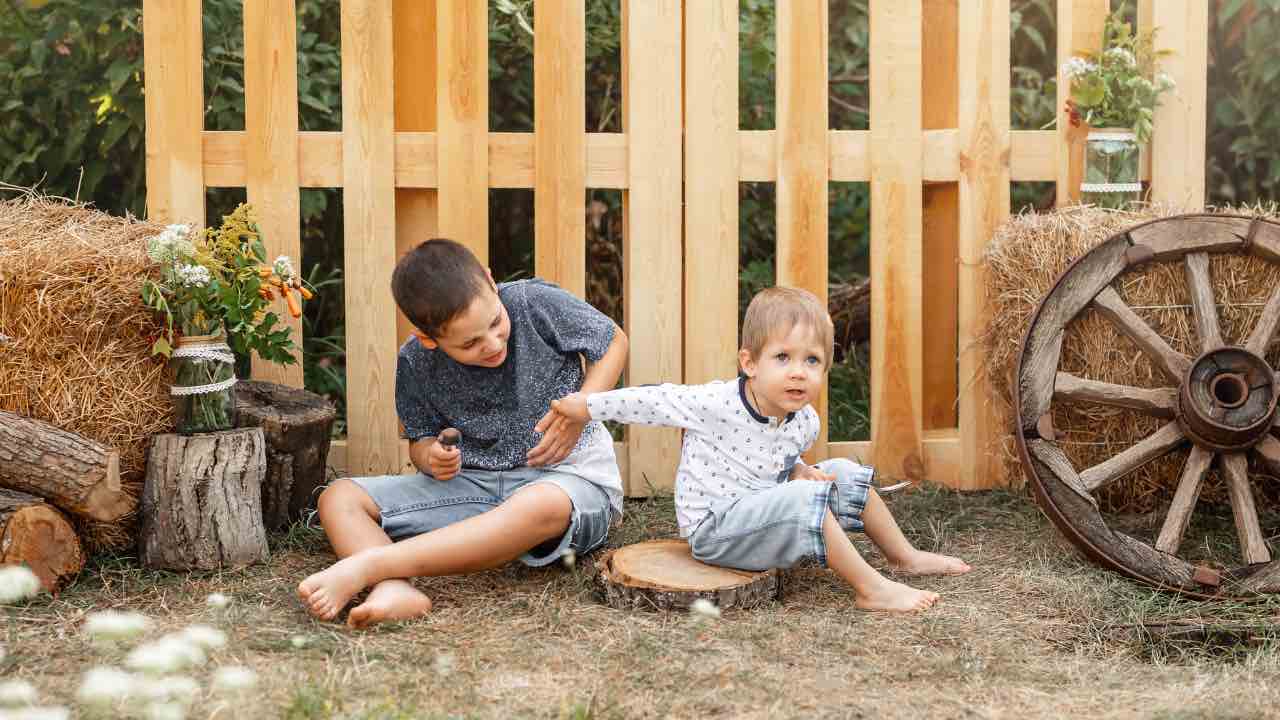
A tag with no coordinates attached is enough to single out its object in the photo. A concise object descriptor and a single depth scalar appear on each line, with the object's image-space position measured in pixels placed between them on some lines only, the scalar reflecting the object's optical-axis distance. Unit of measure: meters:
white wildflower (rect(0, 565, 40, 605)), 2.56
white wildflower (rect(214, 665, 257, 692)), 1.82
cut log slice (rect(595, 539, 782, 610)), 2.87
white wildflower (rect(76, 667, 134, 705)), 1.69
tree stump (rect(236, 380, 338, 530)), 3.43
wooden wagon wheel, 3.10
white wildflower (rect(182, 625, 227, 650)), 1.89
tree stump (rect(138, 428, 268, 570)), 3.14
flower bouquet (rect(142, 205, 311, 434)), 3.19
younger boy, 2.94
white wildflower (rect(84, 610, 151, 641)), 1.85
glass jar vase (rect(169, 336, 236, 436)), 3.20
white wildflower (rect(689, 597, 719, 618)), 2.38
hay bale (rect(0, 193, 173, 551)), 3.06
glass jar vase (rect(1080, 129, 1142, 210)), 3.86
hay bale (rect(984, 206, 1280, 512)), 3.36
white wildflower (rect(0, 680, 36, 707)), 1.75
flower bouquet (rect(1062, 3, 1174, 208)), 3.85
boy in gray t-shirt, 3.07
